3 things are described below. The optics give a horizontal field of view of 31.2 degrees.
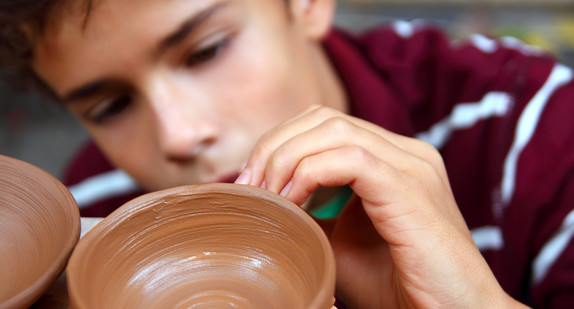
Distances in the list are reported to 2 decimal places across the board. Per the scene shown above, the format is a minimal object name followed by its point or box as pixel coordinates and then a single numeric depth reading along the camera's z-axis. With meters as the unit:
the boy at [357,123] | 0.51
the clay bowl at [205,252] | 0.47
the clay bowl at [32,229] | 0.46
